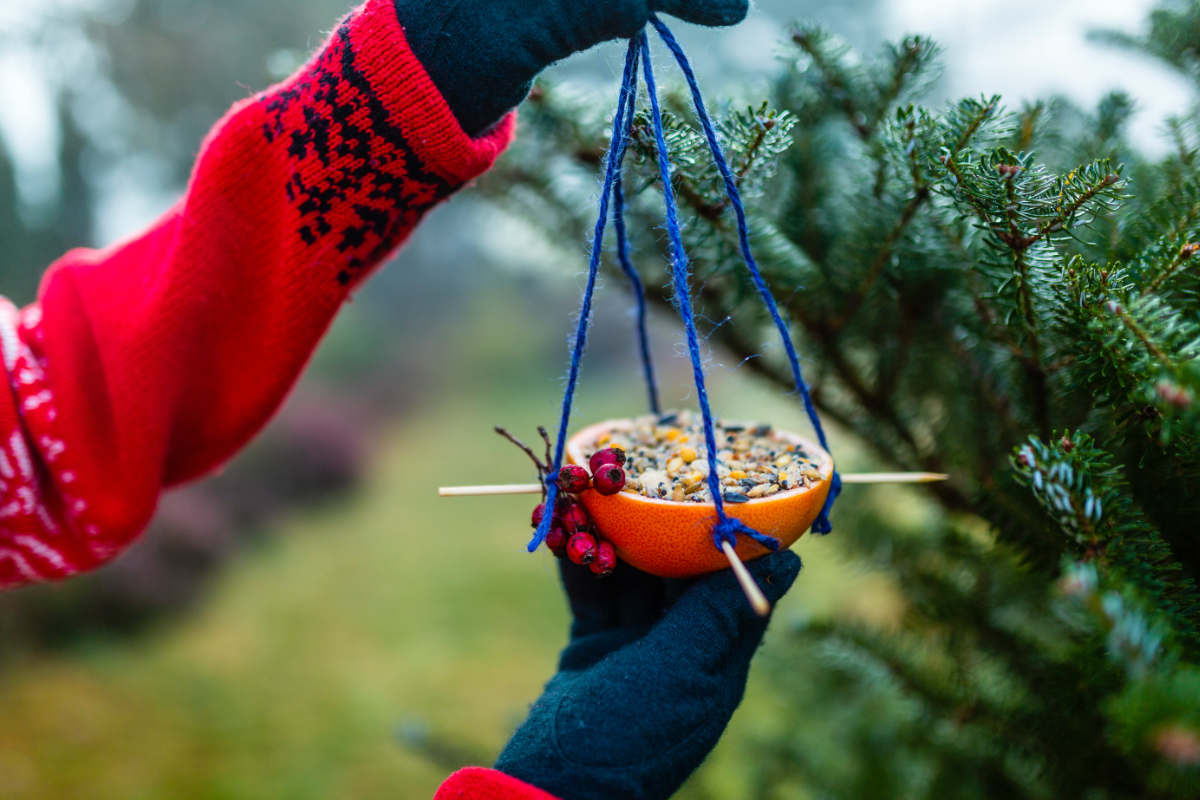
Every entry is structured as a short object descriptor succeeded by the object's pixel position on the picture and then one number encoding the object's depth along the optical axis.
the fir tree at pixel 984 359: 0.34
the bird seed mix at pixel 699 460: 0.46
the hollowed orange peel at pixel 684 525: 0.43
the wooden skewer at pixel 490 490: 0.47
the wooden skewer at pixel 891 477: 0.46
